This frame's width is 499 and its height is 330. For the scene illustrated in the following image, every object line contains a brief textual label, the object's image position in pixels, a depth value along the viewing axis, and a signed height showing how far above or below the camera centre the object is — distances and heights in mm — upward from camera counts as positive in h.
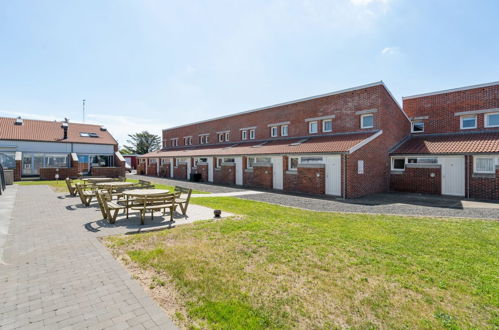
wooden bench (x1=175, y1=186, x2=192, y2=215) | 9414 -1263
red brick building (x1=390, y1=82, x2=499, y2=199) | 15109 +1316
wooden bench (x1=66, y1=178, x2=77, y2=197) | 13777 -1338
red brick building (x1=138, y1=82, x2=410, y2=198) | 15836 +1520
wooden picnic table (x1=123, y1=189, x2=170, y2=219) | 8315 -917
